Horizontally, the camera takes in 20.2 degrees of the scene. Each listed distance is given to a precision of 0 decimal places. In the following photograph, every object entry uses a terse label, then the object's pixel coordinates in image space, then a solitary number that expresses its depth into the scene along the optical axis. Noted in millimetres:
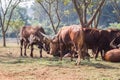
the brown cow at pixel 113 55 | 16672
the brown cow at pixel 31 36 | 19652
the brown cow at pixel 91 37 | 16906
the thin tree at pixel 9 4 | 37538
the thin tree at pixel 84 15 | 18750
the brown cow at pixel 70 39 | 14875
